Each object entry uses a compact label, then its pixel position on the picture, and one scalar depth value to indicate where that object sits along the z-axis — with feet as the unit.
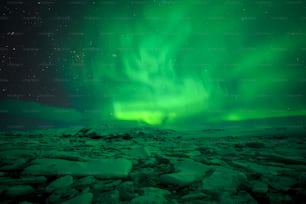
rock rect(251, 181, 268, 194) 7.22
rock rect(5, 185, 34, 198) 6.93
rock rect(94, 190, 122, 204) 6.67
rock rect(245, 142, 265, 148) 15.98
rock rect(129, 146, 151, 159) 12.60
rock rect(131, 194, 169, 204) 6.50
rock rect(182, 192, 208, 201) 6.79
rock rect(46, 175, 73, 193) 7.54
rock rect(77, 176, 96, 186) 8.07
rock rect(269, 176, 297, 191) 7.45
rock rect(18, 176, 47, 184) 8.11
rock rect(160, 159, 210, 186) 8.16
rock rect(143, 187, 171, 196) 7.21
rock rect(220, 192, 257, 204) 6.56
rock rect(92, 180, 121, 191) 7.66
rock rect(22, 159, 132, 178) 9.02
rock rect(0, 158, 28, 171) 9.62
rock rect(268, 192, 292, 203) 6.53
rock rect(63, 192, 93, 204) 6.49
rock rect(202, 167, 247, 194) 7.41
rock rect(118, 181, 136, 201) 6.91
